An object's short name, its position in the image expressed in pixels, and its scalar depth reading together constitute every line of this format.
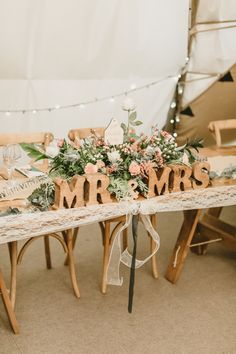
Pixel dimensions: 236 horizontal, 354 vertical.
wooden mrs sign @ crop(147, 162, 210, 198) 2.01
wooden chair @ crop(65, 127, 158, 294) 2.26
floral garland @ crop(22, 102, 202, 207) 1.97
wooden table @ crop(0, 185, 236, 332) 1.73
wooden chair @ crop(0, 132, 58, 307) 2.61
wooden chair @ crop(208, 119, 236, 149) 2.93
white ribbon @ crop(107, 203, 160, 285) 2.15
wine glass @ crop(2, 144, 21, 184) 2.02
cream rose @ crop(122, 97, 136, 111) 2.01
